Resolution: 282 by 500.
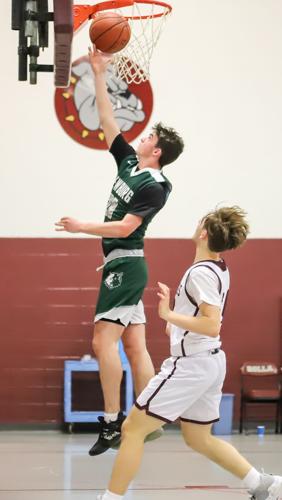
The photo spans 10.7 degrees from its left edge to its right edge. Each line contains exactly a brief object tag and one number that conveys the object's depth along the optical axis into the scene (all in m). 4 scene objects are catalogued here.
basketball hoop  11.37
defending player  9.24
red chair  17.67
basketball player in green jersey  10.79
